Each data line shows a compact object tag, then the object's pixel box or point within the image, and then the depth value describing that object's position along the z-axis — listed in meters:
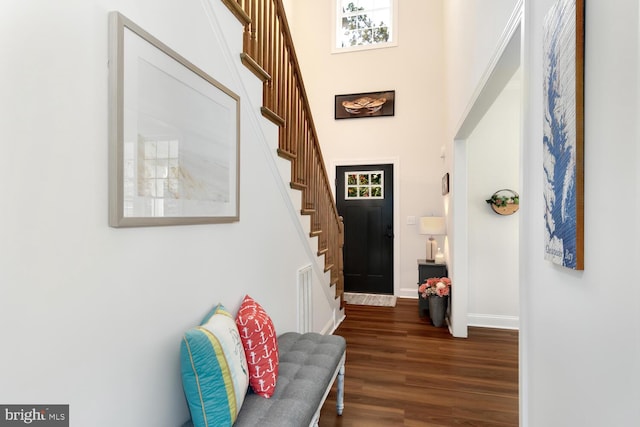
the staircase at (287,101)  2.02
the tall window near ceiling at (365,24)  5.31
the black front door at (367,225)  5.30
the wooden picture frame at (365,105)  5.22
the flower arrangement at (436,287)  3.78
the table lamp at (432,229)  4.49
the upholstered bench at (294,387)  1.25
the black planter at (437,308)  3.83
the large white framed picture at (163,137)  1.06
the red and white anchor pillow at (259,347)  1.53
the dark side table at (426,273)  4.16
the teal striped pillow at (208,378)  1.22
